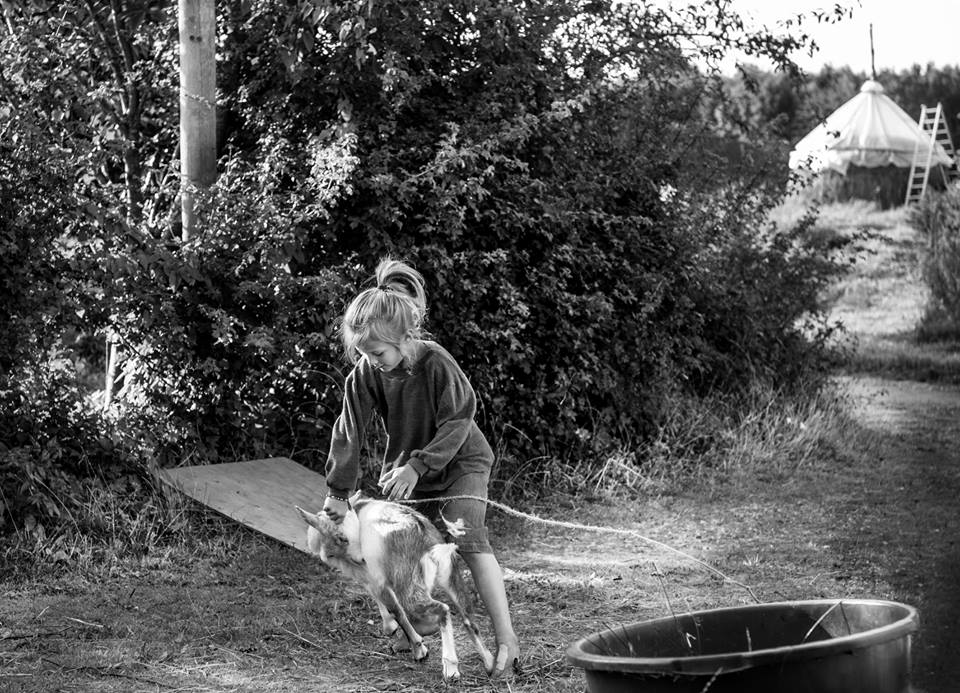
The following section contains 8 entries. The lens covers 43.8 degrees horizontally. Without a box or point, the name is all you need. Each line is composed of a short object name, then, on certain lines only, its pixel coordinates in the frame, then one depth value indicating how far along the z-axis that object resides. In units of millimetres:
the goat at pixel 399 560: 4289
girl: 4340
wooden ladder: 26422
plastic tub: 2680
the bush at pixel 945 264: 15125
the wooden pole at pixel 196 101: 7438
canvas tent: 27031
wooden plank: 6402
